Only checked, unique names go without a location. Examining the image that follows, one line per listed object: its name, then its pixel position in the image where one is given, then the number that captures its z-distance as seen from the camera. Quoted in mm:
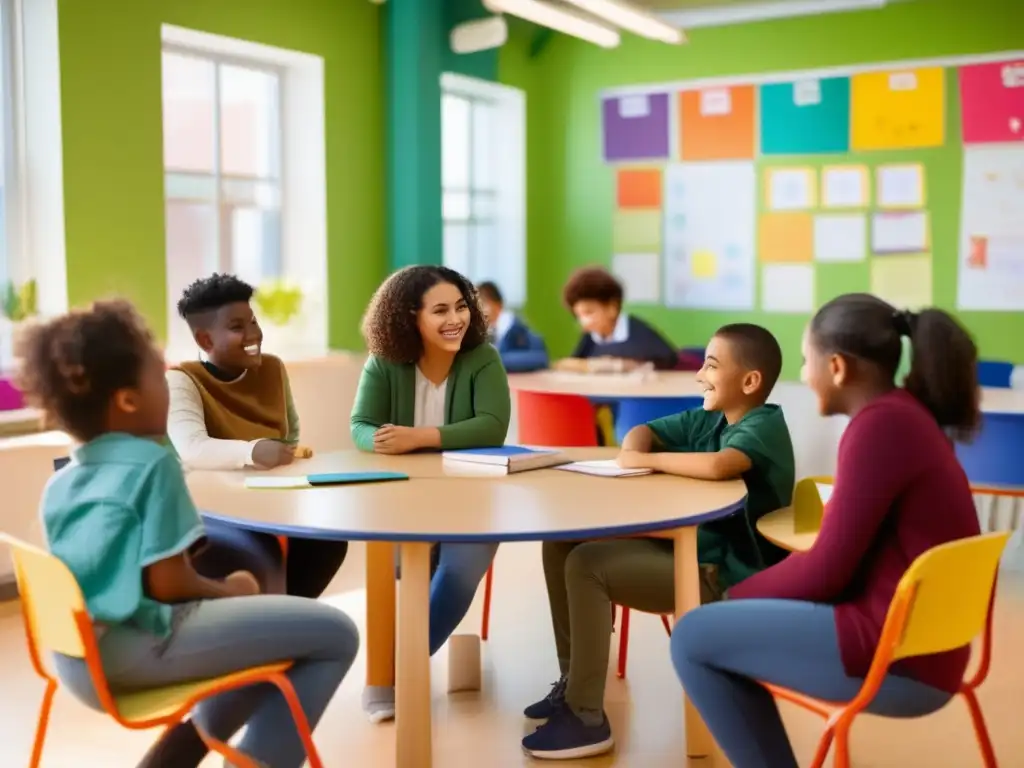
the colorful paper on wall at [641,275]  7477
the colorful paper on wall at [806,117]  6797
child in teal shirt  1896
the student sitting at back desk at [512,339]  5336
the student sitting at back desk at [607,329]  5324
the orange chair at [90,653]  1846
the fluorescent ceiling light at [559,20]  5625
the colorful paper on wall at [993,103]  6328
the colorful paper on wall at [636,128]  7355
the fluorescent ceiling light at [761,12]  6691
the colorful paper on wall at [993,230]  6375
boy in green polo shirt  2654
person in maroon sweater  1974
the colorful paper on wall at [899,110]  6531
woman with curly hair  3117
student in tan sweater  2834
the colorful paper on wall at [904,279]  6664
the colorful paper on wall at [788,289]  6996
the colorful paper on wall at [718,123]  7074
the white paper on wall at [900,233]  6648
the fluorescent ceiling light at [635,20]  5730
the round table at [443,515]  2227
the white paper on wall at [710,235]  7152
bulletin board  6441
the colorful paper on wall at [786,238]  6973
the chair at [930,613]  1869
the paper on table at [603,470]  2768
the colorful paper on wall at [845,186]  6784
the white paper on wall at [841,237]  6824
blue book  2836
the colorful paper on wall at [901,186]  6633
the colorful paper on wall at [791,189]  6938
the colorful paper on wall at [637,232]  7453
